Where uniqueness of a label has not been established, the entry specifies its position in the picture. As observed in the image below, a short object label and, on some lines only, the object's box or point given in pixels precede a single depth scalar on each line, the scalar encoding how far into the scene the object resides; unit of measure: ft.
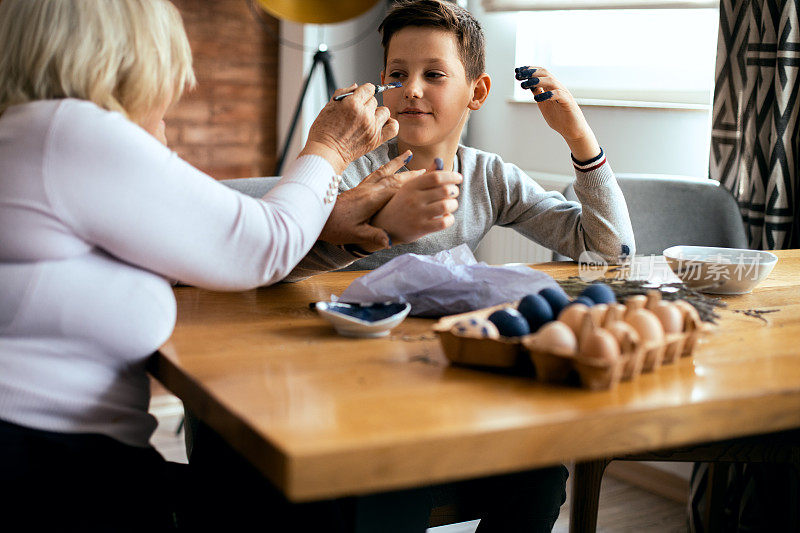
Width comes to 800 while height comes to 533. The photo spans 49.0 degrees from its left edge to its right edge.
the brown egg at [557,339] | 2.86
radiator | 9.61
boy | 5.46
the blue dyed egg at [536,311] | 3.23
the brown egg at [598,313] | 3.05
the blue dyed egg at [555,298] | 3.33
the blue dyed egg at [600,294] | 3.46
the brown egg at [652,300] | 3.28
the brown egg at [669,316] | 3.18
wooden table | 2.36
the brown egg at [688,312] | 3.26
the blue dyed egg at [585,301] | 3.30
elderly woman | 3.04
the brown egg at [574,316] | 3.00
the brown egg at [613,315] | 3.03
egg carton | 2.84
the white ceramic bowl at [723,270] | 4.45
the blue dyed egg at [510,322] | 3.11
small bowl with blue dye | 3.48
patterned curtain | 6.89
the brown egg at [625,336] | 2.89
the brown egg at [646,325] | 3.02
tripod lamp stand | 9.21
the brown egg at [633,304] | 3.20
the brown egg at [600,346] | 2.80
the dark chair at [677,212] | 6.61
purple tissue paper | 3.95
